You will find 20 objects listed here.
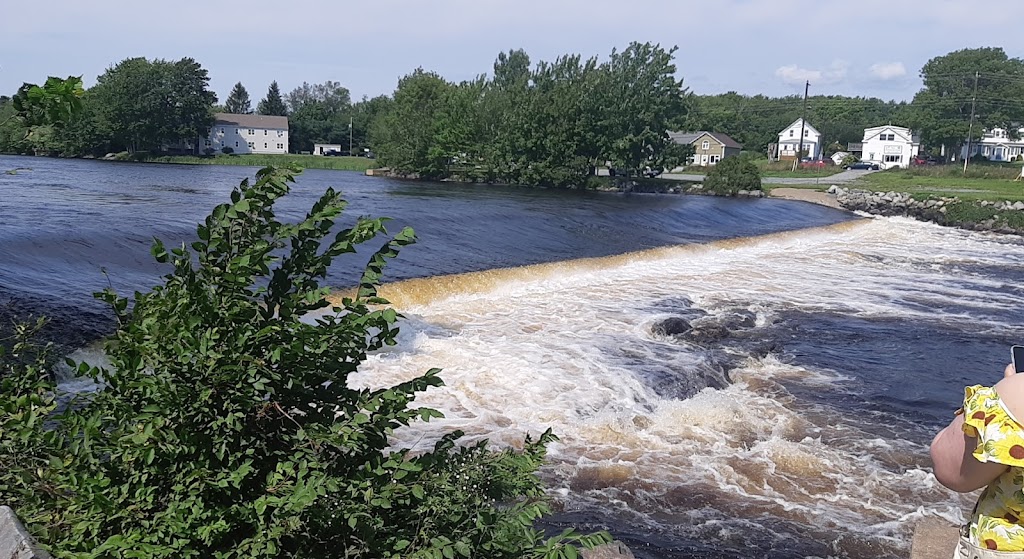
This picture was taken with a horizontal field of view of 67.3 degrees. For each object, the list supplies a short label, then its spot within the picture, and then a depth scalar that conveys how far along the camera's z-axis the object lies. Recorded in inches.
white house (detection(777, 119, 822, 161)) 3853.3
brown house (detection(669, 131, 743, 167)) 3513.8
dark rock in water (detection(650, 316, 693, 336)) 525.3
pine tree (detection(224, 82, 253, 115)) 5659.5
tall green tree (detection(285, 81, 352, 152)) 4271.7
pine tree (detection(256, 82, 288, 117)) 4766.2
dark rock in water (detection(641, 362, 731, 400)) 406.3
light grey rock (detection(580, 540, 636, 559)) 189.9
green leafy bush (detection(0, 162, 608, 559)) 100.8
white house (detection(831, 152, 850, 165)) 3608.8
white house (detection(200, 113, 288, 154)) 3831.2
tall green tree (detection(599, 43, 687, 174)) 2023.9
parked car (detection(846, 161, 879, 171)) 3262.8
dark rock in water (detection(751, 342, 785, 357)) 494.6
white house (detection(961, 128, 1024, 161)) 3843.5
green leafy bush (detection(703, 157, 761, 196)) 1909.4
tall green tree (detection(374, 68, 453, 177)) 2187.5
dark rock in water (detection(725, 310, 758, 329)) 566.2
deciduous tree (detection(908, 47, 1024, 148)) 3476.9
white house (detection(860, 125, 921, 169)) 3683.6
